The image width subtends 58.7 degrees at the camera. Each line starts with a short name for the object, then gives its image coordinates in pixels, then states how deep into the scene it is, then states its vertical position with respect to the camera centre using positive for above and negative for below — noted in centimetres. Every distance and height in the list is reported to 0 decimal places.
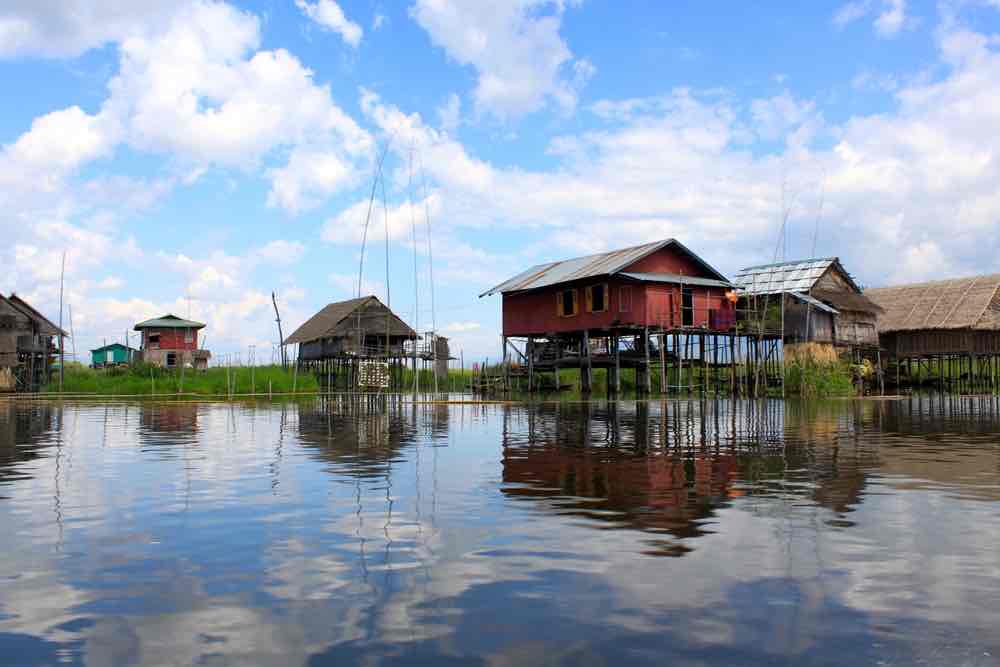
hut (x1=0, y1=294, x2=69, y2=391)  4900 +223
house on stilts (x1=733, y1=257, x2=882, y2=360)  4266 +333
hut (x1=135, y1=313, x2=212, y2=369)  5925 +272
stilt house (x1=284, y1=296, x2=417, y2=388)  4891 +234
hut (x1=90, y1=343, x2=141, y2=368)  6400 +199
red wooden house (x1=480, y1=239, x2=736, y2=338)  3547 +339
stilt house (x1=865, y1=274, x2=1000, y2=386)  4534 +256
